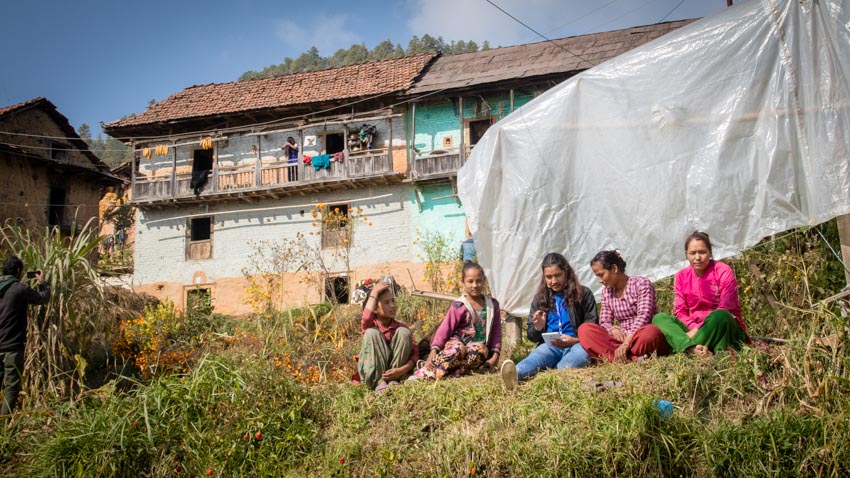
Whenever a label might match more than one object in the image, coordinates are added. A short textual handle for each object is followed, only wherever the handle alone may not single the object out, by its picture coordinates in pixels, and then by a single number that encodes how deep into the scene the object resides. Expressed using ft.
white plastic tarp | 15.14
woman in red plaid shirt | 15.14
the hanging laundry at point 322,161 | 59.82
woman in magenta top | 14.47
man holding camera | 17.61
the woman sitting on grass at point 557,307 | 16.78
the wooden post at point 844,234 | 14.74
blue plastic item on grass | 12.48
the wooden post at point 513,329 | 20.03
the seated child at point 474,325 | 17.19
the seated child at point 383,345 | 16.66
